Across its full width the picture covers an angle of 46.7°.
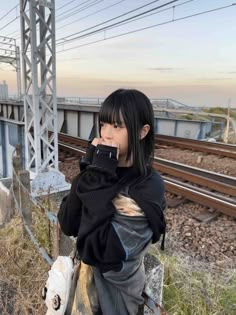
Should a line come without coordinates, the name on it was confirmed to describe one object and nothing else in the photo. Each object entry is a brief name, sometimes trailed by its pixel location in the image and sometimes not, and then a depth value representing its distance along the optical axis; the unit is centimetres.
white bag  132
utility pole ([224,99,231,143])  1277
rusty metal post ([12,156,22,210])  388
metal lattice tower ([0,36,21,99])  2794
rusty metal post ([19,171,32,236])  322
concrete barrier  467
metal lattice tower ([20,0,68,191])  432
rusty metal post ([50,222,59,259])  225
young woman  115
